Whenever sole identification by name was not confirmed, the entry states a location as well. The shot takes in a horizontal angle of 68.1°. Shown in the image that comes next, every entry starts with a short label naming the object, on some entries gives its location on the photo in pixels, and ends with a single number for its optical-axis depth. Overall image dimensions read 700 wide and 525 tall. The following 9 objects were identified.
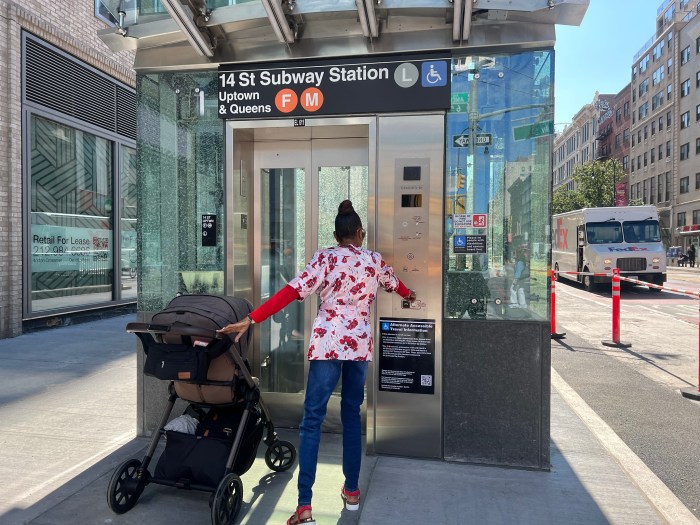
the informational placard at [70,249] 9.88
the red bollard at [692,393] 5.97
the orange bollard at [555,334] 9.68
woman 2.96
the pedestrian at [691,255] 43.81
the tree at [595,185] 45.88
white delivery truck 18.31
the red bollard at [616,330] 9.00
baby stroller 2.89
